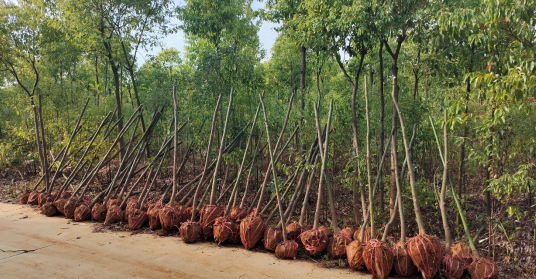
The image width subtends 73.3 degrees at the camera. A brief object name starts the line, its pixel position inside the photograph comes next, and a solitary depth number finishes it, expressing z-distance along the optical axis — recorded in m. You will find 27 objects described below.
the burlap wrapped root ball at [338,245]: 4.07
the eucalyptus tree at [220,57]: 6.70
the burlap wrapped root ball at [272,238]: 4.37
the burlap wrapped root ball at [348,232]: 4.17
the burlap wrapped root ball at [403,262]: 3.58
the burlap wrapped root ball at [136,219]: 5.41
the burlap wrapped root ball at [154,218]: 5.31
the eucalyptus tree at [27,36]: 9.40
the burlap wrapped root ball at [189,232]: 4.77
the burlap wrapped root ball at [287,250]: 4.18
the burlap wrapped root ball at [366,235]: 4.00
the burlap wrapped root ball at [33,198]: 7.00
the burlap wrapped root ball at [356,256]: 3.74
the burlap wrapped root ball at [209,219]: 4.87
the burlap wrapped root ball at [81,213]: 5.88
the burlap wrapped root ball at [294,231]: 4.45
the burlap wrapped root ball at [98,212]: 5.84
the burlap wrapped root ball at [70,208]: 6.04
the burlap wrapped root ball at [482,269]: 3.30
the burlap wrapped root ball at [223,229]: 4.63
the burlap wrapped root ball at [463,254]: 3.47
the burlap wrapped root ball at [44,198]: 6.50
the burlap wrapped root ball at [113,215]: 5.65
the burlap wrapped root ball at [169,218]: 5.11
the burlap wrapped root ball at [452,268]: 3.45
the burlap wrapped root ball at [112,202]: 5.85
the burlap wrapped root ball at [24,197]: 7.20
